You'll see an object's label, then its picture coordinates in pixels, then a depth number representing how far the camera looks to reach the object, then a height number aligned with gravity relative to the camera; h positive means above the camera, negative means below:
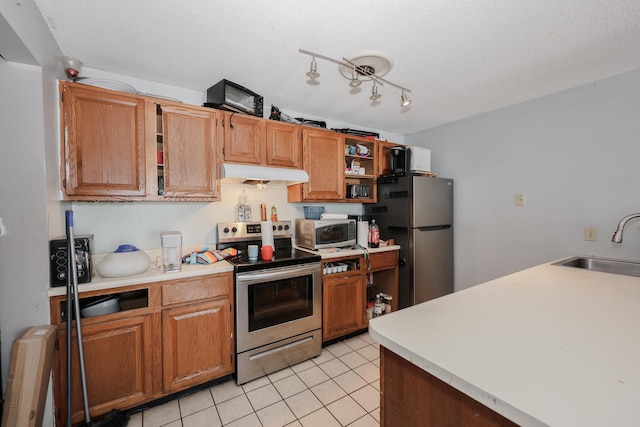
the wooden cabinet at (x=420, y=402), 0.64 -0.54
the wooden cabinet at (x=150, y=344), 1.51 -0.86
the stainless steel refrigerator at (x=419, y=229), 2.76 -0.25
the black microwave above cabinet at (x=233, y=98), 2.10 +0.92
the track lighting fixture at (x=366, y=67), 1.64 +0.94
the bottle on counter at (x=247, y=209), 2.51 -0.02
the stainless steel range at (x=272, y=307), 1.92 -0.79
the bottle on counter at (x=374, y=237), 2.80 -0.33
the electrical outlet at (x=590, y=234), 2.15 -0.24
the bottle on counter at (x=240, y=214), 2.48 -0.06
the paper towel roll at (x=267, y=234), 2.30 -0.24
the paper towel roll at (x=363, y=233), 2.76 -0.28
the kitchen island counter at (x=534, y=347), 0.53 -0.39
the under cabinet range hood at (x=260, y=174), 2.00 +0.27
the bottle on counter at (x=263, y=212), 2.57 -0.05
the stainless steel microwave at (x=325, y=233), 2.52 -0.26
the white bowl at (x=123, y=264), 1.63 -0.35
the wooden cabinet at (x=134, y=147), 1.65 +0.42
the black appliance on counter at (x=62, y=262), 1.45 -0.30
